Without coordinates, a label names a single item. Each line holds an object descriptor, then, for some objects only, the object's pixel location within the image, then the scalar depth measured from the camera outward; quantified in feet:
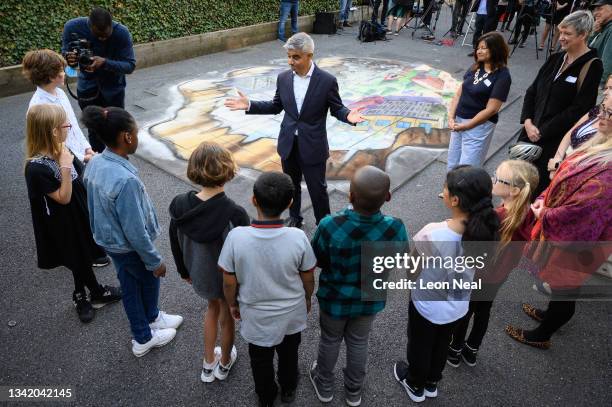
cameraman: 13.08
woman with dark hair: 11.27
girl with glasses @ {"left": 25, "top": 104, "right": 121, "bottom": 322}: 7.57
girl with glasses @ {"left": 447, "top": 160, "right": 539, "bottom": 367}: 7.07
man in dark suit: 10.54
